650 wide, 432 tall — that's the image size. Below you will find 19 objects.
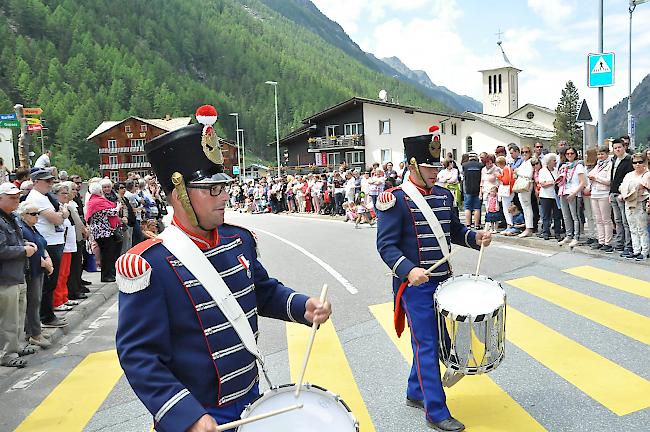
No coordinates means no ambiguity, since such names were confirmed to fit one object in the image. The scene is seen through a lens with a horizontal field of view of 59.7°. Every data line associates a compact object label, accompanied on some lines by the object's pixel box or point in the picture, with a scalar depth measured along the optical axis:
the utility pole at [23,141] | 21.50
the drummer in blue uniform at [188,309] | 2.26
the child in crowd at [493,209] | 13.67
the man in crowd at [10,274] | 6.24
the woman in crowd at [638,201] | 9.62
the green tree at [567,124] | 74.06
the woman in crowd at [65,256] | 8.63
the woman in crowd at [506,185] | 13.22
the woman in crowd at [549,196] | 11.93
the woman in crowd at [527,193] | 12.73
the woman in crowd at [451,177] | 15.48
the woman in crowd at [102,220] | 10.48
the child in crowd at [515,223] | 13.31
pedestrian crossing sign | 13.41
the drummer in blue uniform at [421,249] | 4.23
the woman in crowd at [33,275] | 6.96
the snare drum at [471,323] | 3.95
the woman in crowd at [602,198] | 10.57
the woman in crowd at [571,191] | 11.17
